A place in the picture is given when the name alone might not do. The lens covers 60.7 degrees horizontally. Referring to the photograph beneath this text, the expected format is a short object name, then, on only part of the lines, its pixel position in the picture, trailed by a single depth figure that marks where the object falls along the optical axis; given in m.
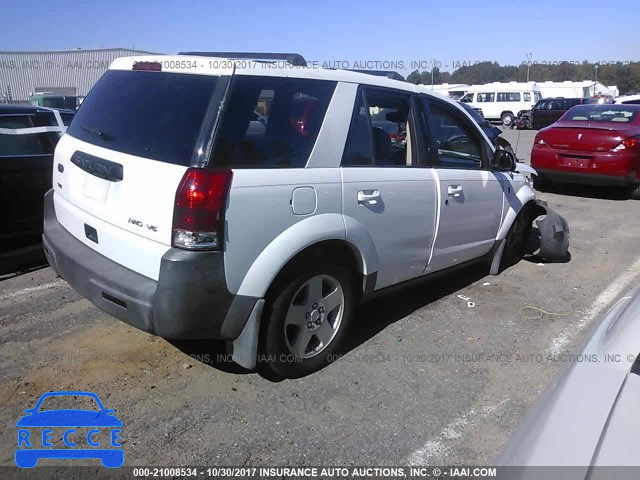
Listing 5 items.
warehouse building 54.25
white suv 2.78
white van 34.19
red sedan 8.98
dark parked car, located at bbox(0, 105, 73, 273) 4.83
